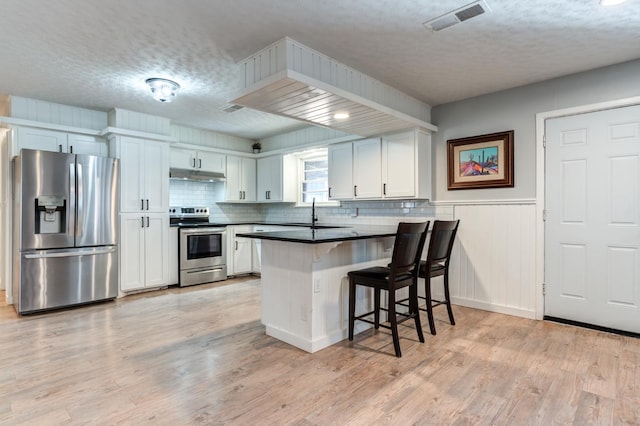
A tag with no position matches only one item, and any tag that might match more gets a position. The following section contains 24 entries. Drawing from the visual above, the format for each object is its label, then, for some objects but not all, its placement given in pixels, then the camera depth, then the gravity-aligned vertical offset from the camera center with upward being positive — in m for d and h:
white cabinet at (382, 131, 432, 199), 4.12 +0.56
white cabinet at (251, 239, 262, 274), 5.91 -0.82
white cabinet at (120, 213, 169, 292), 4.55 -0.52
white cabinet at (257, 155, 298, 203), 5.86 +0.57
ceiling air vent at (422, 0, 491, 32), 2.28 +1.34
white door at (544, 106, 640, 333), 3.07 -0.07
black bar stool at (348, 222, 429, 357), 2.64 -0.51
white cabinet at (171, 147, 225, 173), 5.39 +0.84
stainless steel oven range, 5.11 -0.54
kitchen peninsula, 2.74 -0.60
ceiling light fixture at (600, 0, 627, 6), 2.21 +1.34
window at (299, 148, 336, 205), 5.66 +0.60
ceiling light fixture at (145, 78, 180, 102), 3.51 +1.27
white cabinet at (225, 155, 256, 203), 6.01 +0.58
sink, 5.05 -0.21
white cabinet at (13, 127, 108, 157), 4.09 +0.88
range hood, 5.26 +0.59
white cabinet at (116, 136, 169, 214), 4.54 +0.51
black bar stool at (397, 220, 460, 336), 3.12 -0.42
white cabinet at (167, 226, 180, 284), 5.02 -0.67
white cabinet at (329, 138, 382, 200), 4.49 +0.56
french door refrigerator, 3.74 -0.20
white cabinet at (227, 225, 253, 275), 5.69 -0.68
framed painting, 3.74 +0.56
